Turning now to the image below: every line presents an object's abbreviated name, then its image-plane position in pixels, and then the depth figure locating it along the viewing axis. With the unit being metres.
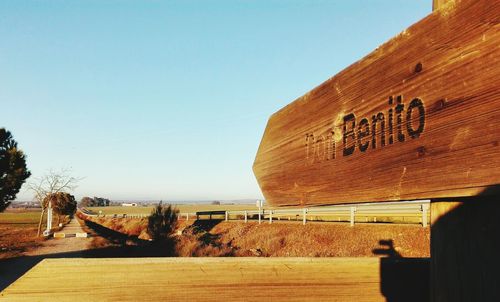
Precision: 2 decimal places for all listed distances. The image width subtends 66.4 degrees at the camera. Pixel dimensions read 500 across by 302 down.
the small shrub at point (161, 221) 22.03
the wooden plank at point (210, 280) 1.05
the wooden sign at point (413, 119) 0.82
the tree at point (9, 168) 31.19
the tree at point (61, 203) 35.22
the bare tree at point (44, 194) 34.81
